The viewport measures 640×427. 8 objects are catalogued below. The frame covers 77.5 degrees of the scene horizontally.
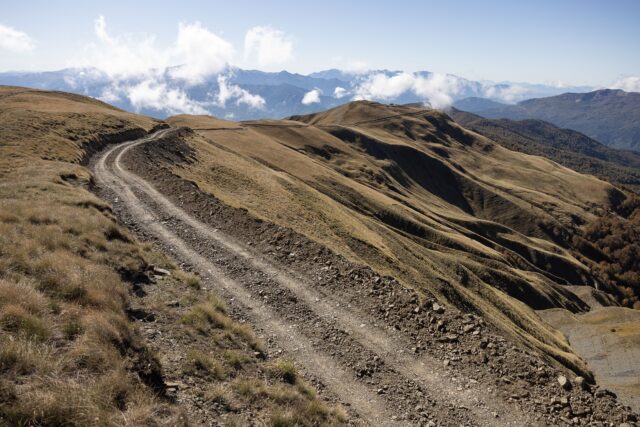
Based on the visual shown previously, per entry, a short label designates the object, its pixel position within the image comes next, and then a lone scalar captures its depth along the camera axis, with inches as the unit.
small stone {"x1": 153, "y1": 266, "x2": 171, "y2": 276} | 824.6
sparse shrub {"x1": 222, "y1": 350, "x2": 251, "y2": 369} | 580.1
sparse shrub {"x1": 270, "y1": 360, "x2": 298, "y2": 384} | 600.4
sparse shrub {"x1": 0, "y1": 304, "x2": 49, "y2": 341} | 390.3
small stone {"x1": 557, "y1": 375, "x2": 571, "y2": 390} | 687.7
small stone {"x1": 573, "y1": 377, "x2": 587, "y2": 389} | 702.3
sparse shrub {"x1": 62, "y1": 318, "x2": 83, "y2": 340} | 426.6
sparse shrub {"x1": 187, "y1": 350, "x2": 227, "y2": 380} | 527.8
